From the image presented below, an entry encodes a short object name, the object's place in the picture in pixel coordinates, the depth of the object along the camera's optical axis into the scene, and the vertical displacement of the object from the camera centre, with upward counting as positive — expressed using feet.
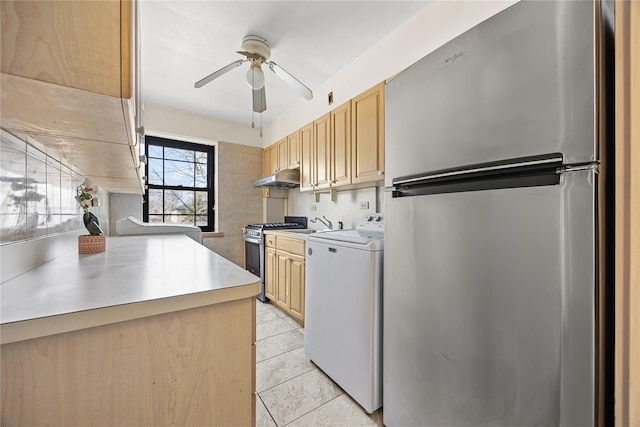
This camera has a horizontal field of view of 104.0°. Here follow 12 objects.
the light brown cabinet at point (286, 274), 8.01 -2.14
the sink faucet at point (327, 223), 9.69 -0.37
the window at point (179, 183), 11.14 +1.47
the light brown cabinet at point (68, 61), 1.53 +1.01
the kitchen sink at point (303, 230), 10.11 -0.69
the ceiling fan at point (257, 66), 6.46 +3.95
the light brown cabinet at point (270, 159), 12.00 +2.74
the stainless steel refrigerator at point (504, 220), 2.16 -0.08
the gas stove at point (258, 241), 10.44 -1.18
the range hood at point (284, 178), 10.28 +1.51
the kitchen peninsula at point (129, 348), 1.50 -0.93
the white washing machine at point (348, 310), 4.46 -1.94
